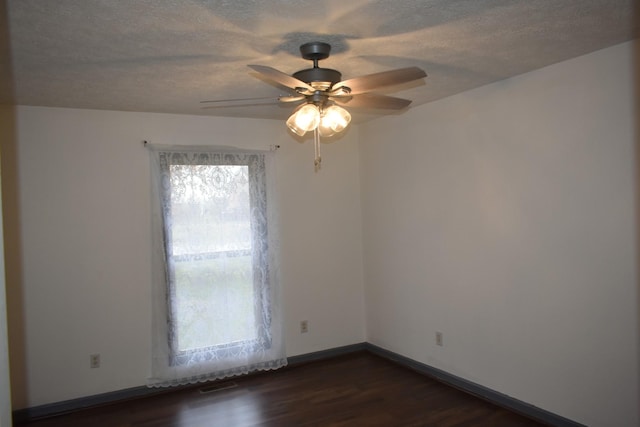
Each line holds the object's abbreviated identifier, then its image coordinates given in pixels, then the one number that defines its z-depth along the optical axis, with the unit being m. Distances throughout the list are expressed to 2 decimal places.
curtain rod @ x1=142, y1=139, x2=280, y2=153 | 3.82
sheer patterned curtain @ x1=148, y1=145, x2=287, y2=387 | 3.84
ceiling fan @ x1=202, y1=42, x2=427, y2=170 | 2.18
